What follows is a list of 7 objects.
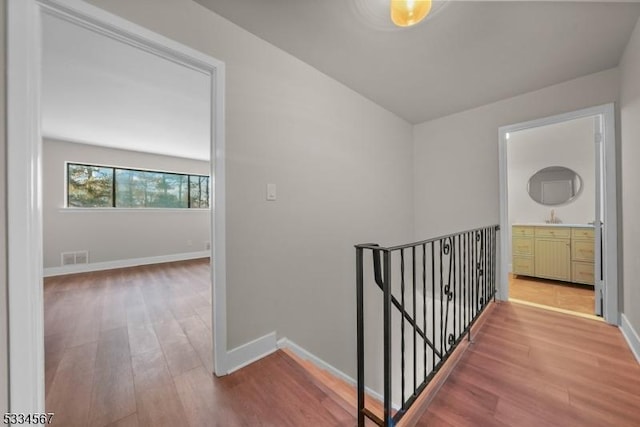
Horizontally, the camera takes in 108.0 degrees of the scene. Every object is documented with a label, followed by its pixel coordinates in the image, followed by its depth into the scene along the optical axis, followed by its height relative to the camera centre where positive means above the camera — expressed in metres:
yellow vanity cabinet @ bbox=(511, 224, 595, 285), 3.18 -0.59
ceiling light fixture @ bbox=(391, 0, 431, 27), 1.12 +1.00
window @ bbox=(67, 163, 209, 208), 4.25 +0.55
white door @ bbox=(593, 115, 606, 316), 2.15 -0.11
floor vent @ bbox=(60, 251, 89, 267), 3.94 -0.73
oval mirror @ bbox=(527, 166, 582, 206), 3.63 +0.42
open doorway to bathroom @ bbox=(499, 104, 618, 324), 2.52 -0.03
